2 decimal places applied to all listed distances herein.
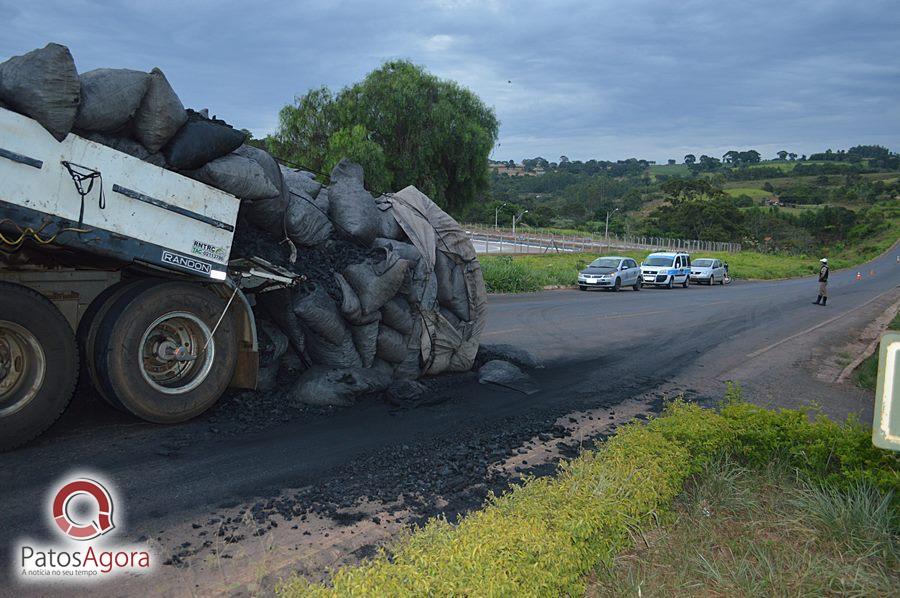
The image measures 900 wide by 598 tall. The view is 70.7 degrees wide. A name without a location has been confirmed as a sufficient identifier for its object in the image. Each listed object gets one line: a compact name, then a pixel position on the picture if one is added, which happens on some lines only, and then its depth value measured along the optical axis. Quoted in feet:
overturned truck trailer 15.85
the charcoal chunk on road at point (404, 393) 23.13
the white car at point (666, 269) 103.86
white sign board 7.20
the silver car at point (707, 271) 121.80
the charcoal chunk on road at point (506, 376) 27.37
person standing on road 76.18
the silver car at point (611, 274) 88.99
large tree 84.99
